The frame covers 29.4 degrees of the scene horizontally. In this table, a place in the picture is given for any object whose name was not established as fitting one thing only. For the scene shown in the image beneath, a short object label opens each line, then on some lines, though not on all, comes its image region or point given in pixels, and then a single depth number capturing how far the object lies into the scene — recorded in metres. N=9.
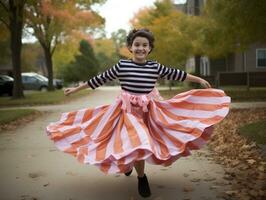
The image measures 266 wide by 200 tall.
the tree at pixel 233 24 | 16.27
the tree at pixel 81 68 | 72.50
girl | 5.75
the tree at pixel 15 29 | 28.03
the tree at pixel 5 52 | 57.50
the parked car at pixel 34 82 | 46.72
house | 39.78
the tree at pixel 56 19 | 32.97
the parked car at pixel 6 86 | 36.59
